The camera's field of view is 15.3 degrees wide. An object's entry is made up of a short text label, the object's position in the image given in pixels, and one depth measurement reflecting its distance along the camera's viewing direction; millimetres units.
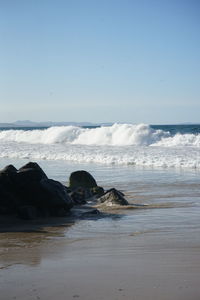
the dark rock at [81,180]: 18795
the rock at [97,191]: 17428
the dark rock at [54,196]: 13164
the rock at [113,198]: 14836
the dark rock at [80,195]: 15728
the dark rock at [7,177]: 13570
